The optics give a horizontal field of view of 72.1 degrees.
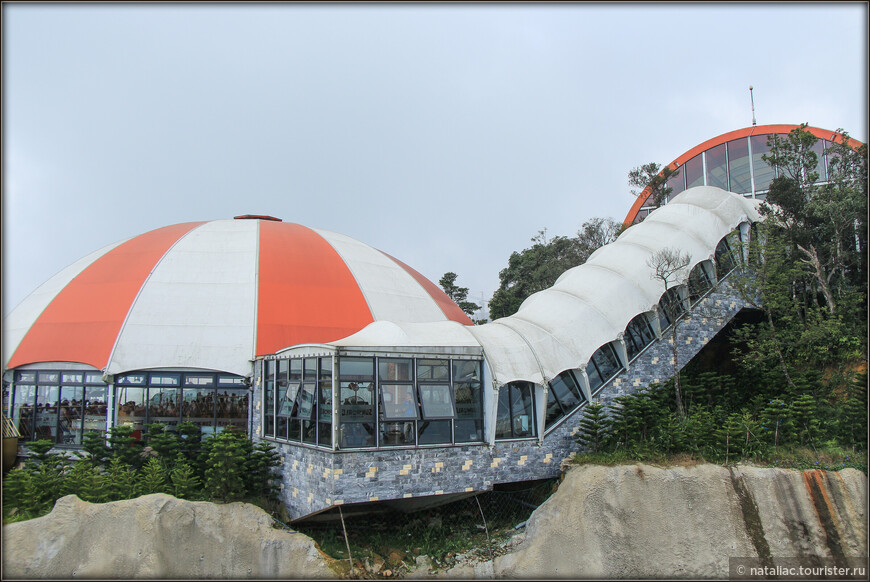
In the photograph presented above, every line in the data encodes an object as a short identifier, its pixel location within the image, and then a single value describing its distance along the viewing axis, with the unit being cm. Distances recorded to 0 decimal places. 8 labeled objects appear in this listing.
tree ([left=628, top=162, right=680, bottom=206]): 2881
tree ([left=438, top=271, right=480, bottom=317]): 3759
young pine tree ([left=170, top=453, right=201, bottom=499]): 1489
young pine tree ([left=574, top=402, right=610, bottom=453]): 1583
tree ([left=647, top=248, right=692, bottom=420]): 1803
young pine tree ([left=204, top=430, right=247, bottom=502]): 1470
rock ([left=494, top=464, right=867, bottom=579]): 1345
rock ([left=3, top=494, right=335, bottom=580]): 1338
